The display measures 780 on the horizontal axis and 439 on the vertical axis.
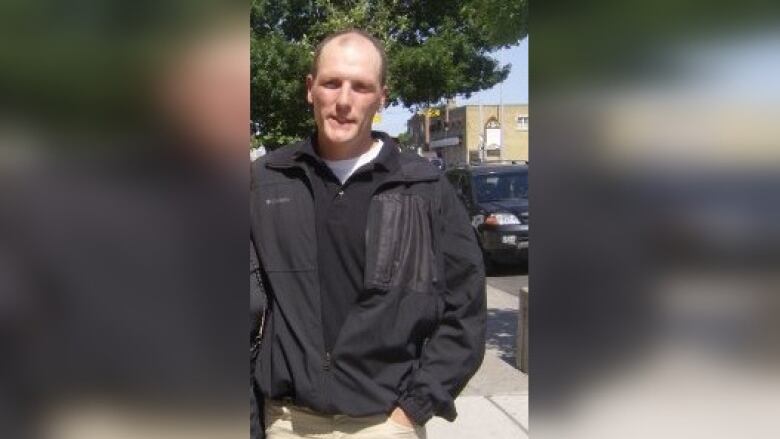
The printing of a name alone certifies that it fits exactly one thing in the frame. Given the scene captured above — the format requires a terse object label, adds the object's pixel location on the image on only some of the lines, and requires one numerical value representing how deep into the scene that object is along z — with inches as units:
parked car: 501.0
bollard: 238.4
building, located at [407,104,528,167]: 1768.0
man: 65.7
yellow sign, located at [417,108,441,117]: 884.8
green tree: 576.1
